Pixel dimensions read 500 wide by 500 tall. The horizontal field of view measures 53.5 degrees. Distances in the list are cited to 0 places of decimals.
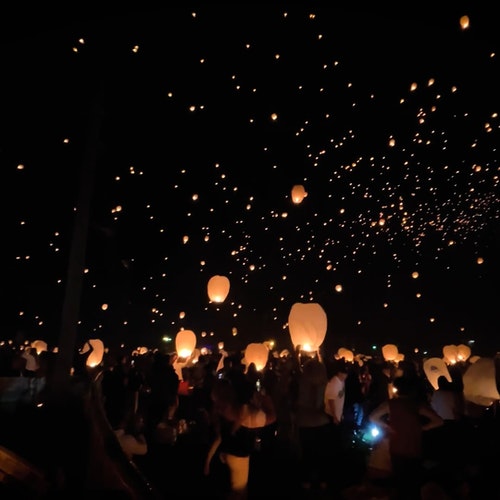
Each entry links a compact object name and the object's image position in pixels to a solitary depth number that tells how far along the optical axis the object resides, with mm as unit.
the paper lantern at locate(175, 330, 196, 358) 11656
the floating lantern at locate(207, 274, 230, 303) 10258
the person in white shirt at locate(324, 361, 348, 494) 6977
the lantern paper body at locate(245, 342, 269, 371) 10859
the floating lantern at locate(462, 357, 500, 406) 5332
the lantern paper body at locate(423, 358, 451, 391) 9348
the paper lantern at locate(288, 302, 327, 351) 7453
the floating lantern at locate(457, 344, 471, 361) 14912
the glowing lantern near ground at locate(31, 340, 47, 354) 17219
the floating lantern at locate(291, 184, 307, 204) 9594
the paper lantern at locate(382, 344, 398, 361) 17516
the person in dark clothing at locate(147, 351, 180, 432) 7688
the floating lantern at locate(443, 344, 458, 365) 14984
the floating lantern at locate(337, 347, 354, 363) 16297
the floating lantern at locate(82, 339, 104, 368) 11781
